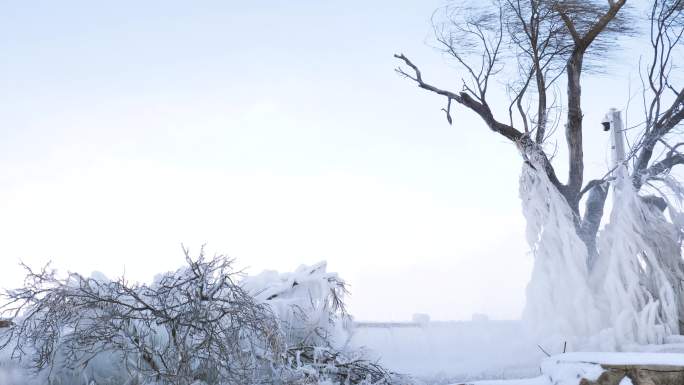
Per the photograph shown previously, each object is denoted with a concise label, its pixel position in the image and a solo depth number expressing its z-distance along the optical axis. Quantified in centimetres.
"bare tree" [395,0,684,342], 1623
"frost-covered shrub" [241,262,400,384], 1021
